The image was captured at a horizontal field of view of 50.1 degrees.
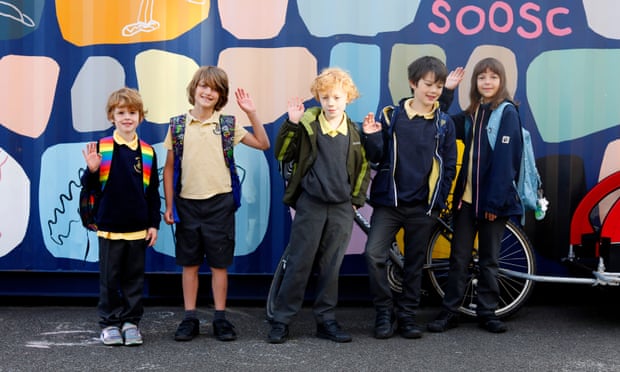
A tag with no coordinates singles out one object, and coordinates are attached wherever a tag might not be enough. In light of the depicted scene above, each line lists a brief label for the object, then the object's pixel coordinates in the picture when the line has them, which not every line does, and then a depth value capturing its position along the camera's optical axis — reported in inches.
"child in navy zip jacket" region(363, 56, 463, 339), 163.0
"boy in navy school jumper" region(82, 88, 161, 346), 156.2
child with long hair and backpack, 164.9
